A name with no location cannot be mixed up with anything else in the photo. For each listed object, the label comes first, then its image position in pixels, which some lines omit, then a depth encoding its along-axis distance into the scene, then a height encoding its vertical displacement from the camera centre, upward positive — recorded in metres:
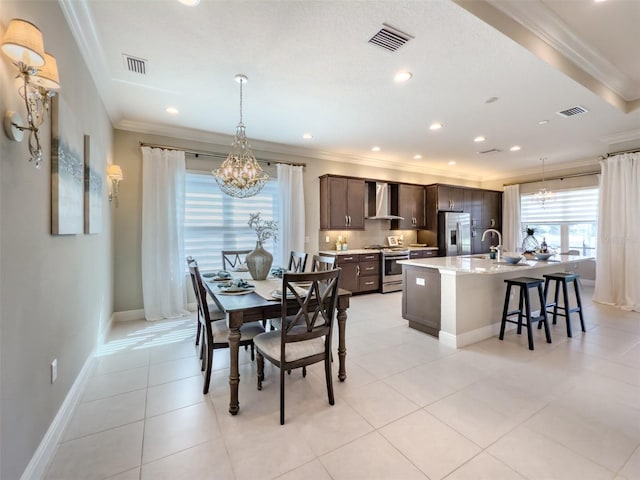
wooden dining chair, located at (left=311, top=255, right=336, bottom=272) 2.85 -0.28
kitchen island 3.17 -0.70
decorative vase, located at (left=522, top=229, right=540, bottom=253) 5.47 -0.15
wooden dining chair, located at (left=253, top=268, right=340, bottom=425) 1.91 -0.73
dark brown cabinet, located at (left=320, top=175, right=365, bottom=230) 5.56 +0.71
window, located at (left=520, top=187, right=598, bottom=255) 6.32 +0.46
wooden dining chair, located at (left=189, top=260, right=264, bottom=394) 2.19 -0.81
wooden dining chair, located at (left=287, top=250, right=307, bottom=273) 3.38 -0.31
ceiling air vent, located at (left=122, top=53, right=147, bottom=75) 2.58 +1.66
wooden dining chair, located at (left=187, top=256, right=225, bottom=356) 2.52 -0.77
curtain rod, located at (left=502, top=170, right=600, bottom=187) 6.11 +1.44
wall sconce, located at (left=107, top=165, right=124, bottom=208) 3.47 +0.76
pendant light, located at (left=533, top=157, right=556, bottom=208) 6.45 +0.98
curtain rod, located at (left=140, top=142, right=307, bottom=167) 4.13 +1.37
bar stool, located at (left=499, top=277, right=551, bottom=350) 3.16 -0.76
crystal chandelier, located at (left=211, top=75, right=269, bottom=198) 3.03 +0.73
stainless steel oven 5.81 -0.67
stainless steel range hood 6.21 +0.80
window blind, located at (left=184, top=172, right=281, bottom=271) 4.58 +0.30
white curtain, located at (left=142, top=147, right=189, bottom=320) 4.08 +0.07
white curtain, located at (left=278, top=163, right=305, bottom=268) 5.12 +0.51
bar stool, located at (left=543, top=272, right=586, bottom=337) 3.40 -0.67
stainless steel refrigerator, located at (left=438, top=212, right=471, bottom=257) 6.57 +0.11
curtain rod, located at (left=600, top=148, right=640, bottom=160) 4.57 +1.44
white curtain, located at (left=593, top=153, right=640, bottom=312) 4.49 +0.06
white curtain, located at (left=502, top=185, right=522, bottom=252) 7.39 +0.49
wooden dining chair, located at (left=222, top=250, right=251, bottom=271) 3.99 -0.28
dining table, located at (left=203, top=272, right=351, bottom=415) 1.99 -0.55
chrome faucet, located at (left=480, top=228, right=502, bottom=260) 3.95 -0.22
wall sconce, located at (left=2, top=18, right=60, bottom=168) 1.15 +0.76
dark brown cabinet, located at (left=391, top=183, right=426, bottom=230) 6.48 +0.76
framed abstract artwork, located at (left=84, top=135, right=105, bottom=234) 2.45 +0.48
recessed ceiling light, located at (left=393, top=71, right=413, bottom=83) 2.80 +1.65
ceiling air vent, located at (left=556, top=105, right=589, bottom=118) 3.57 +1.66
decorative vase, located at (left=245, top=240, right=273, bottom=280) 2.93 -0.27
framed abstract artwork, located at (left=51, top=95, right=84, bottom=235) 1.76 +0.46
